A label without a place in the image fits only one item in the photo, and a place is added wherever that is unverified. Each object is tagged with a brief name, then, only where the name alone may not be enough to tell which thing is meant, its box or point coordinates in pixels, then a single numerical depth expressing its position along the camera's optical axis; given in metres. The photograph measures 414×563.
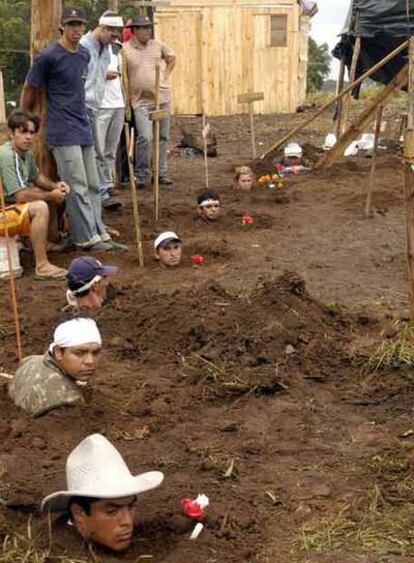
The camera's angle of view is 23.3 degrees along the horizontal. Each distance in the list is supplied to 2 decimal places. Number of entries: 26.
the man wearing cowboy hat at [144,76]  12.66
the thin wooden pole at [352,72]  16.12
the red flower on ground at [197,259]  9.52
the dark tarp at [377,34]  16.08
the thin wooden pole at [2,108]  23.40
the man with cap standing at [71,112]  9.10
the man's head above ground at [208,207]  11.27
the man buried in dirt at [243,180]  13.42
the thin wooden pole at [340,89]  16.20
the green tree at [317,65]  37.39
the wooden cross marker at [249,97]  14.23
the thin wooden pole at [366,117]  10.52
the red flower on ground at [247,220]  11.38
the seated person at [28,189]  8.69
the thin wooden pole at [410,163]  6.24
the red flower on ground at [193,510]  4.32
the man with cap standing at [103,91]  10.75
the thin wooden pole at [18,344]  6.37
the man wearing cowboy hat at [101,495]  3.89
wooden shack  25.22
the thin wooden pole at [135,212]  9.10
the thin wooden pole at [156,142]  10.29
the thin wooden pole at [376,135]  10.69
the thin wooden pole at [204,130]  12.55
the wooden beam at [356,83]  10.86
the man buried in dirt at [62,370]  5.33
